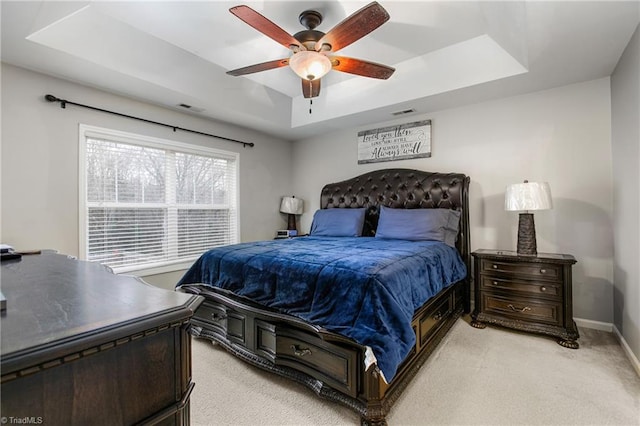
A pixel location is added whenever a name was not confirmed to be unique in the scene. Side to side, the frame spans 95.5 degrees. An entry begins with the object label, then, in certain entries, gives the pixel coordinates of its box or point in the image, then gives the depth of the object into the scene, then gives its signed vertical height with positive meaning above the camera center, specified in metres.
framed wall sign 3.85 +1.01
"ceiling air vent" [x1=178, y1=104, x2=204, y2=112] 3.45 +1.32
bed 1.60 -0.58
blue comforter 1.59 -0.46
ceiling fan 1.89 +1.28
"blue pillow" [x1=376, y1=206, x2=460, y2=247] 3.10 -0.12
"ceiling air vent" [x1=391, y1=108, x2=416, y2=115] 3.70 +1.33
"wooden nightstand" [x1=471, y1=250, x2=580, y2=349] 2.51 -0.74
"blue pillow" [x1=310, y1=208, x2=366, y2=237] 3.77 -0.11
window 2.99 +0.19
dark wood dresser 0.50 -0.27
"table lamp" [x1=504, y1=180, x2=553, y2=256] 2.62 +0.09
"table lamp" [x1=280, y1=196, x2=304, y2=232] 4.88 +0.17
